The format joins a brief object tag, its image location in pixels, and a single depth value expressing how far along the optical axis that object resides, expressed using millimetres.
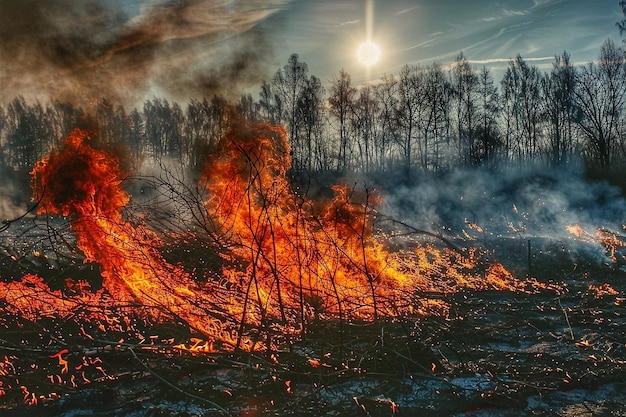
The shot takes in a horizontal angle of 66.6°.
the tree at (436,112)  31227
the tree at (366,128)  30578
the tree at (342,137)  27003
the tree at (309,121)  18688
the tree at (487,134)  31984
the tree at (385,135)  30938
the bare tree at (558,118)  30125
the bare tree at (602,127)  24297
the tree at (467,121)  31984
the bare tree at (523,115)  31969
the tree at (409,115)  30766
